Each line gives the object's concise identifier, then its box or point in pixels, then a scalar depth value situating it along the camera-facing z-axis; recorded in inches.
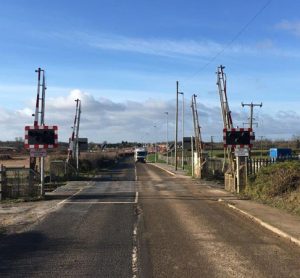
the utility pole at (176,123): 1600.1
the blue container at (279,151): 1829.8
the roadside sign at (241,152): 609.5
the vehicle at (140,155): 2875.1
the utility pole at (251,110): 1678.4
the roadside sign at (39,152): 564.0
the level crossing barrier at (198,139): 1059.0
